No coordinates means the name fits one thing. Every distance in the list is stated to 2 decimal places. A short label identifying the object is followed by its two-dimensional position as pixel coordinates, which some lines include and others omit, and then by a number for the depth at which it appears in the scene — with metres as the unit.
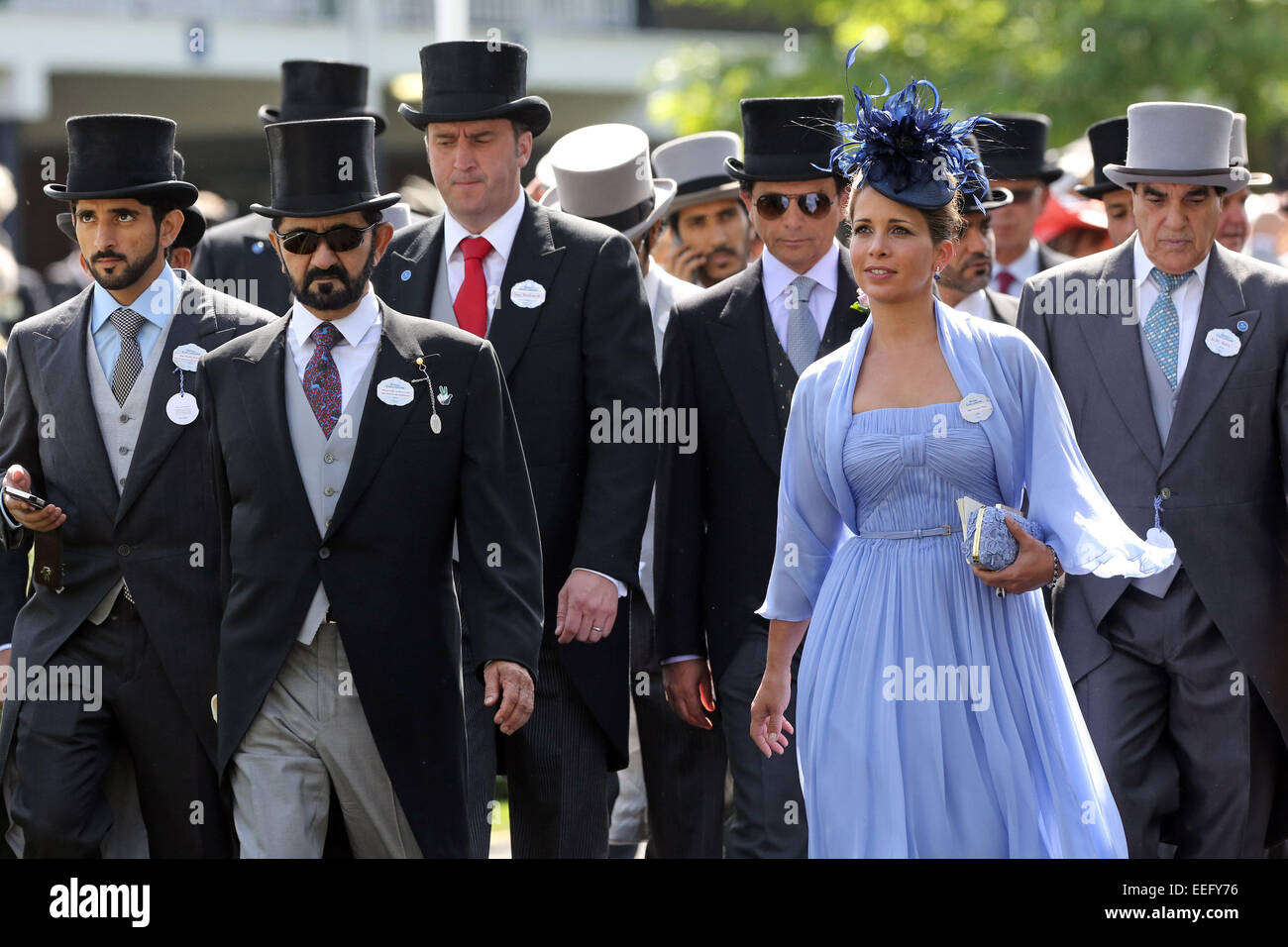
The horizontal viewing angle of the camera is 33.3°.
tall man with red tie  6.32
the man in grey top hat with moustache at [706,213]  8.90
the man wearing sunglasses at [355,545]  5.35
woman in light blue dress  5.09
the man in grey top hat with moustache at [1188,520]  6.41
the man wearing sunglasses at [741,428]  6.67
